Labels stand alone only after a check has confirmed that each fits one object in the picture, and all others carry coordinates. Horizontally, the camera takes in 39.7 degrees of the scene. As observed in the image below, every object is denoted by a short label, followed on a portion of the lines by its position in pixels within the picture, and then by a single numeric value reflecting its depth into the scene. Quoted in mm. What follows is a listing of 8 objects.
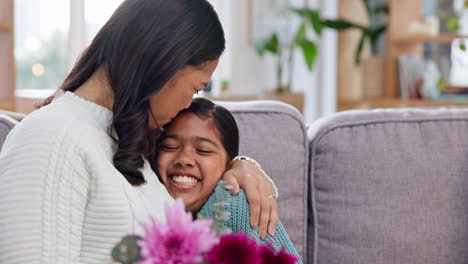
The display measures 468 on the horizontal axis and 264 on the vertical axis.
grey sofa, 1598
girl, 1286
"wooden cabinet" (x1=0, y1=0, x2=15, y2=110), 3191
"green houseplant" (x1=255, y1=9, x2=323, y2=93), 4473
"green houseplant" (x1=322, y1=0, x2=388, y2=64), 4734
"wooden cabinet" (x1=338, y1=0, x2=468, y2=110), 4660
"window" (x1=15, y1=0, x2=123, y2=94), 3746
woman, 978
